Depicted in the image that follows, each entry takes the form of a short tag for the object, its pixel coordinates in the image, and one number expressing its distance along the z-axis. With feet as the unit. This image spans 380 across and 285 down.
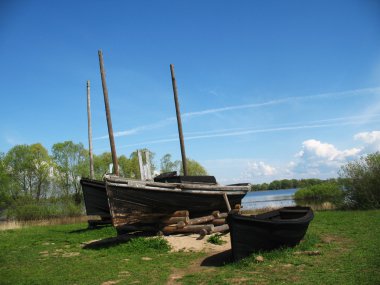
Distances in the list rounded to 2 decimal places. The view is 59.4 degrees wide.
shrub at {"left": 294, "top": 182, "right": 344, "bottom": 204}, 92.00
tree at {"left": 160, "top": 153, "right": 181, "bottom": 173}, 163.31
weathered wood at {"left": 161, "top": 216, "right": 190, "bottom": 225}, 41.45
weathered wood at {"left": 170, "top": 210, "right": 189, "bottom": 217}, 41.81
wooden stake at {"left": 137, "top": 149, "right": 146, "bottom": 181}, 50.08
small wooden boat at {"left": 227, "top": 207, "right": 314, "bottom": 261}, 26.13
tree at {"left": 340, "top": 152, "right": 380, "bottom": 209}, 64.34
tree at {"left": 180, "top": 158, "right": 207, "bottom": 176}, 159.61
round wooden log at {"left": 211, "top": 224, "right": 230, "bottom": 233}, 40.59
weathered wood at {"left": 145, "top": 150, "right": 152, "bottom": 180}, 52.34
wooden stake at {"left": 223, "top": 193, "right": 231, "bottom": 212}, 44.21
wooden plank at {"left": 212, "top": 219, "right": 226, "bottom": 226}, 44.11
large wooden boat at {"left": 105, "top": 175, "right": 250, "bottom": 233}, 38.27
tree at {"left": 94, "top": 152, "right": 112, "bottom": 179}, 153.04
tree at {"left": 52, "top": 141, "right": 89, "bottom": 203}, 137.39
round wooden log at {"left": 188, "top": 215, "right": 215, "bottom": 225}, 42.05
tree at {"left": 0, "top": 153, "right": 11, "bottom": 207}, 119.57
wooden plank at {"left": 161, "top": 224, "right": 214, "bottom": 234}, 41.09
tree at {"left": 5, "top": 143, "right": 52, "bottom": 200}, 131.54
